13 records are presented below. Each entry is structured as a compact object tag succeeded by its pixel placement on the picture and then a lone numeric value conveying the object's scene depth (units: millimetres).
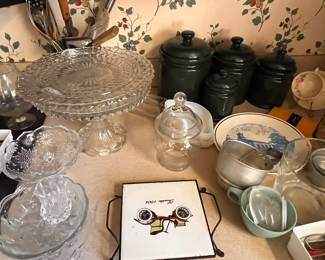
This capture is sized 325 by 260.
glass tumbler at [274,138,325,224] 589
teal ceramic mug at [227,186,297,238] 529
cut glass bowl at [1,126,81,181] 612
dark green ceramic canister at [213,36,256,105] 797
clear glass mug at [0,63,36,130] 799
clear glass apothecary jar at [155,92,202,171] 675
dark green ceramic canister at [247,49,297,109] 815
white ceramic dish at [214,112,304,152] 768
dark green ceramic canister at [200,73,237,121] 763
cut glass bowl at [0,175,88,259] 497
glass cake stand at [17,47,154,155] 595
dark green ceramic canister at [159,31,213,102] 761
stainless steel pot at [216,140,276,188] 584
